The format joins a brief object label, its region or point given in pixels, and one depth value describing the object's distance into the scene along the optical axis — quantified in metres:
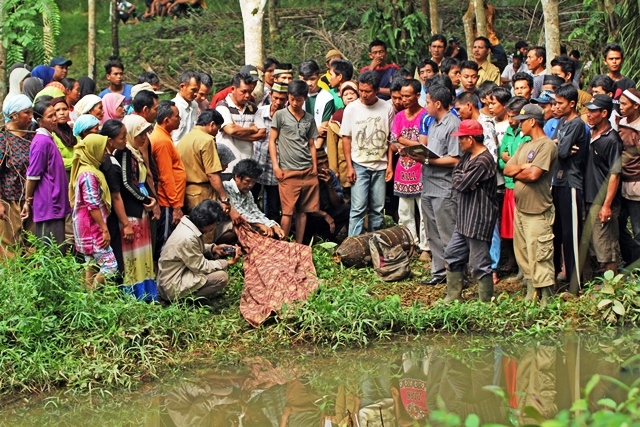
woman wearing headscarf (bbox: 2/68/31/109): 10.70
